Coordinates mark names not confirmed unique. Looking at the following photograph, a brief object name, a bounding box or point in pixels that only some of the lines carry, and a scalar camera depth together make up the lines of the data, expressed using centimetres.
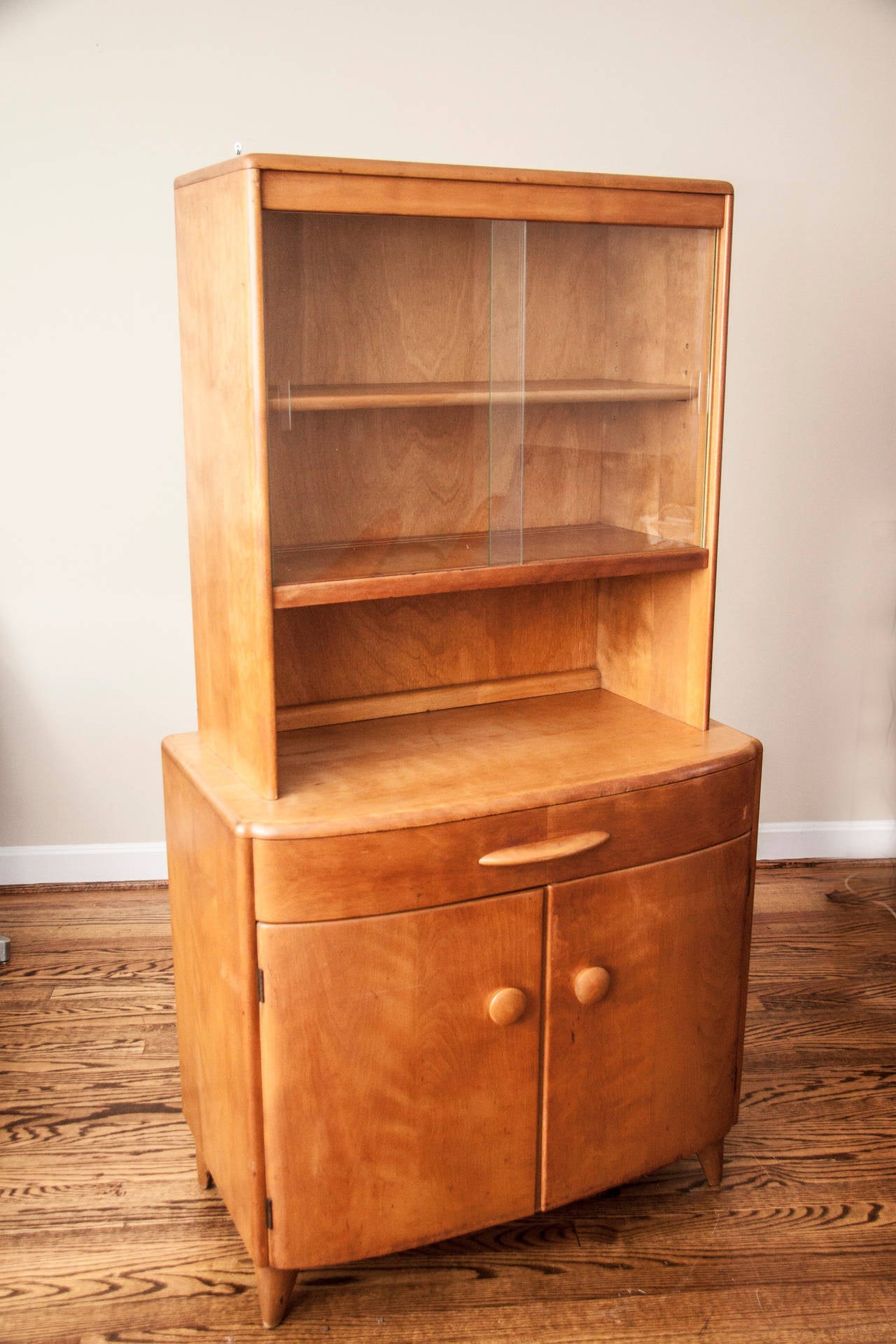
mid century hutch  171
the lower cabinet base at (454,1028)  174
